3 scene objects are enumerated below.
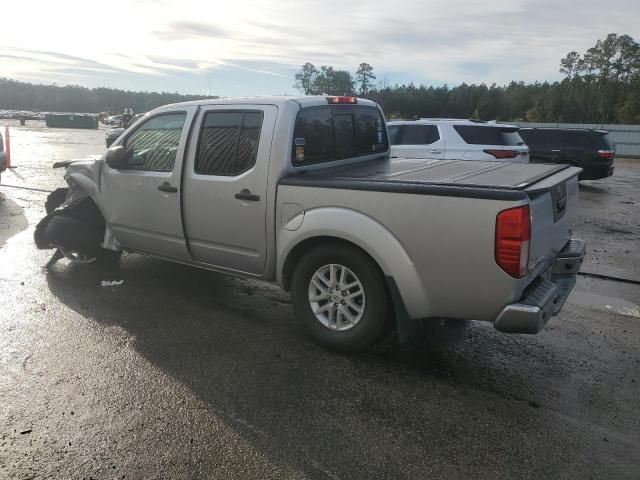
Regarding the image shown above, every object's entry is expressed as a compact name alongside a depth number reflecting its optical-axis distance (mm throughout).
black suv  15016
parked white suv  10734
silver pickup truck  3293
